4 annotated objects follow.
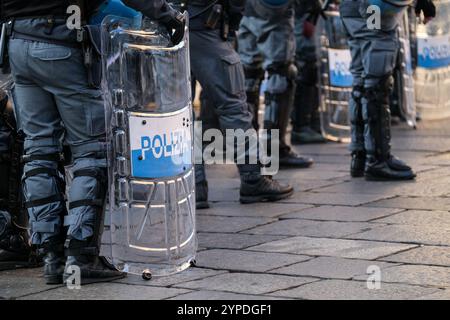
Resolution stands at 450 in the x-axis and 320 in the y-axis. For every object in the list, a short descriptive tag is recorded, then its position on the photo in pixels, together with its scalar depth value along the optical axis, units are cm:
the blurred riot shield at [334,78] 1658
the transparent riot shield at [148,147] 880
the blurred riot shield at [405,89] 1664
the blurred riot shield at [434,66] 1777
